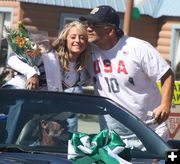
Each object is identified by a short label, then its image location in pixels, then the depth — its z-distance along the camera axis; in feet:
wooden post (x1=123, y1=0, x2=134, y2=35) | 72.33
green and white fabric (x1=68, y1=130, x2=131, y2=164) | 27.99
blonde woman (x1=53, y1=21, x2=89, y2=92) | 38.88
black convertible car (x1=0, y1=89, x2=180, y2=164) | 30.00
